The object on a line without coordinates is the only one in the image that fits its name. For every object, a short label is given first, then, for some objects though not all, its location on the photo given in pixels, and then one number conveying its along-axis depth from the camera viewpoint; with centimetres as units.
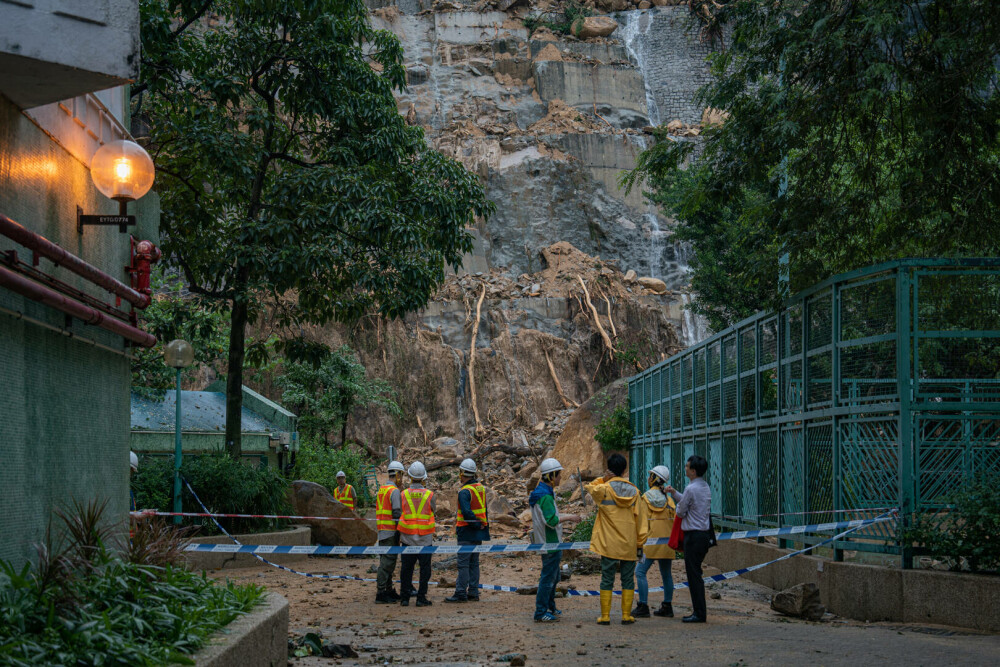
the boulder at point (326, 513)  1775
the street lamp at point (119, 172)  677
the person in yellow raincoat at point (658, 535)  989
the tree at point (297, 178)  1583
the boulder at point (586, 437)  2680
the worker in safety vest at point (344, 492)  1942
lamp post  1542
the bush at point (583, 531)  1750
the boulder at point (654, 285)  4834
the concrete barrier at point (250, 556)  1476
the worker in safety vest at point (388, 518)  1155
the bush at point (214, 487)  1545
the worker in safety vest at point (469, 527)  1143
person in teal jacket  957
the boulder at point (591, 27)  6359
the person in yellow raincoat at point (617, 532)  916
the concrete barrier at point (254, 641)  504
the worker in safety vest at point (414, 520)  1137
